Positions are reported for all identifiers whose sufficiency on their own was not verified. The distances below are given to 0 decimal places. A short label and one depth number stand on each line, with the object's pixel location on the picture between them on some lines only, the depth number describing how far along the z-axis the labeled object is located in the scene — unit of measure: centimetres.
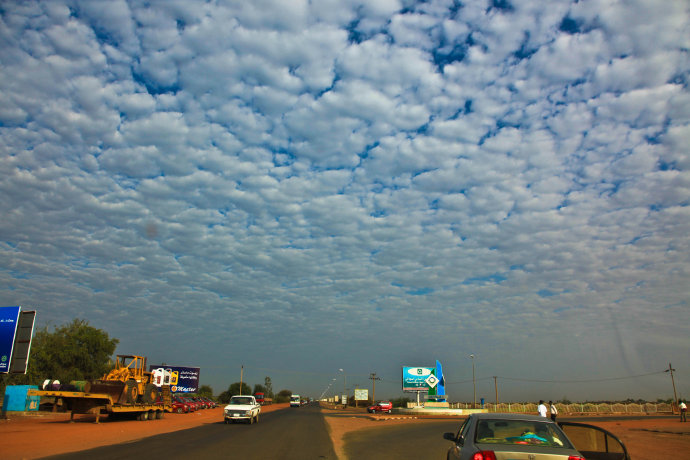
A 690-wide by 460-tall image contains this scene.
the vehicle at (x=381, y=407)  6794
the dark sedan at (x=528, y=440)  647
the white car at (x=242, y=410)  3089
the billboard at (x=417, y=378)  6475
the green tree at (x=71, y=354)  5462
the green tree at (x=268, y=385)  16391
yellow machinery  2767
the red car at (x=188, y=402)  4992
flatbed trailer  2533
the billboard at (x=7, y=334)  2702
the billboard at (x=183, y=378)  7588
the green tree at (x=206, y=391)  10970
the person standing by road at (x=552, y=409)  2088
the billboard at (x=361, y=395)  9583
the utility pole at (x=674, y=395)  8184
